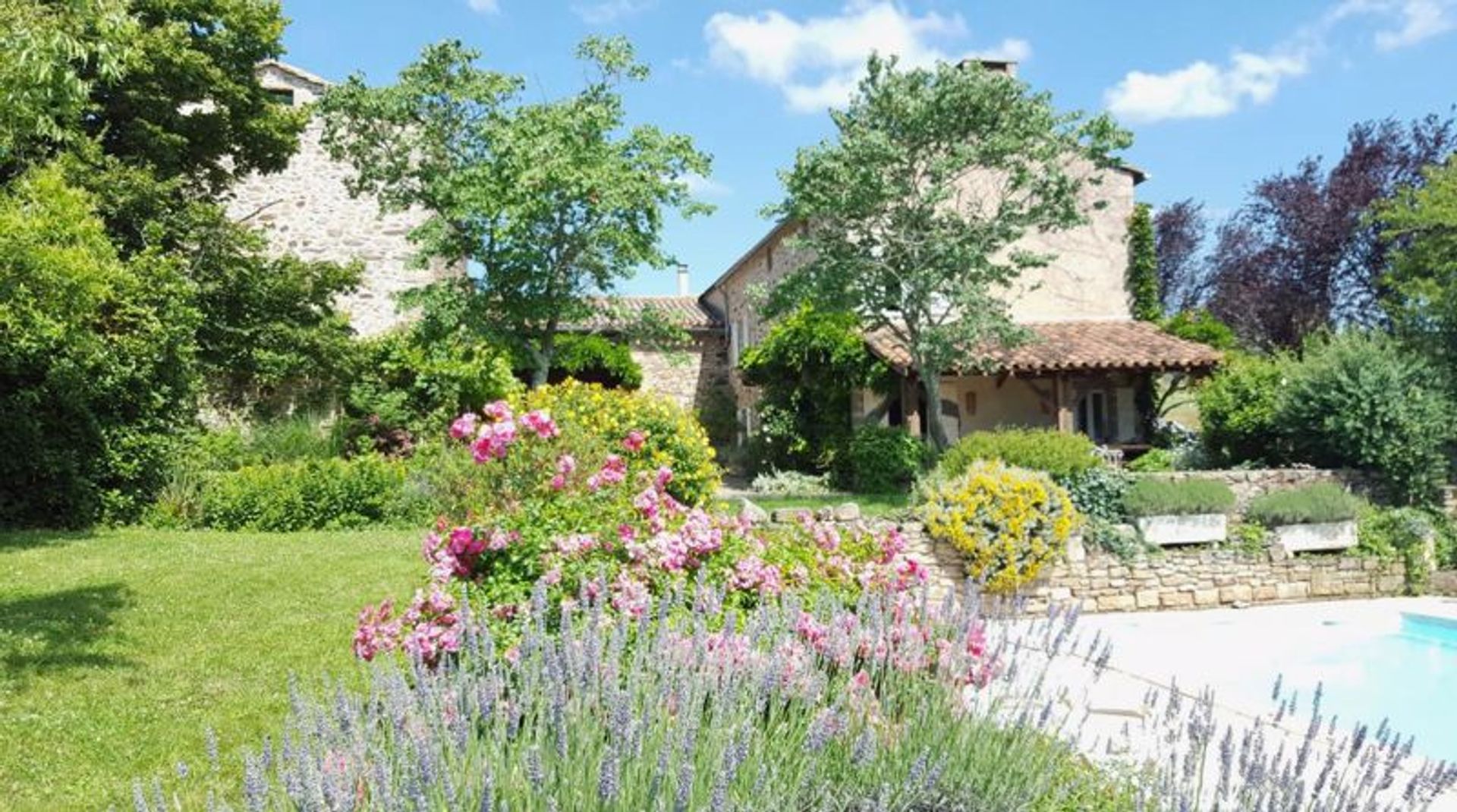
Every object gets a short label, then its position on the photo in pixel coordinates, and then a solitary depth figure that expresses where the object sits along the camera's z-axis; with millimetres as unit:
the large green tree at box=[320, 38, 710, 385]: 16156
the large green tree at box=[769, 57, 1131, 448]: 16859
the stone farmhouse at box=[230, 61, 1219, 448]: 20609
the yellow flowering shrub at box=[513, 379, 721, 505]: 11891
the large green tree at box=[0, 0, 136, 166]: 6590
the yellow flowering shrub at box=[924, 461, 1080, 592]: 10258
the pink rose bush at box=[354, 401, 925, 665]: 4301
